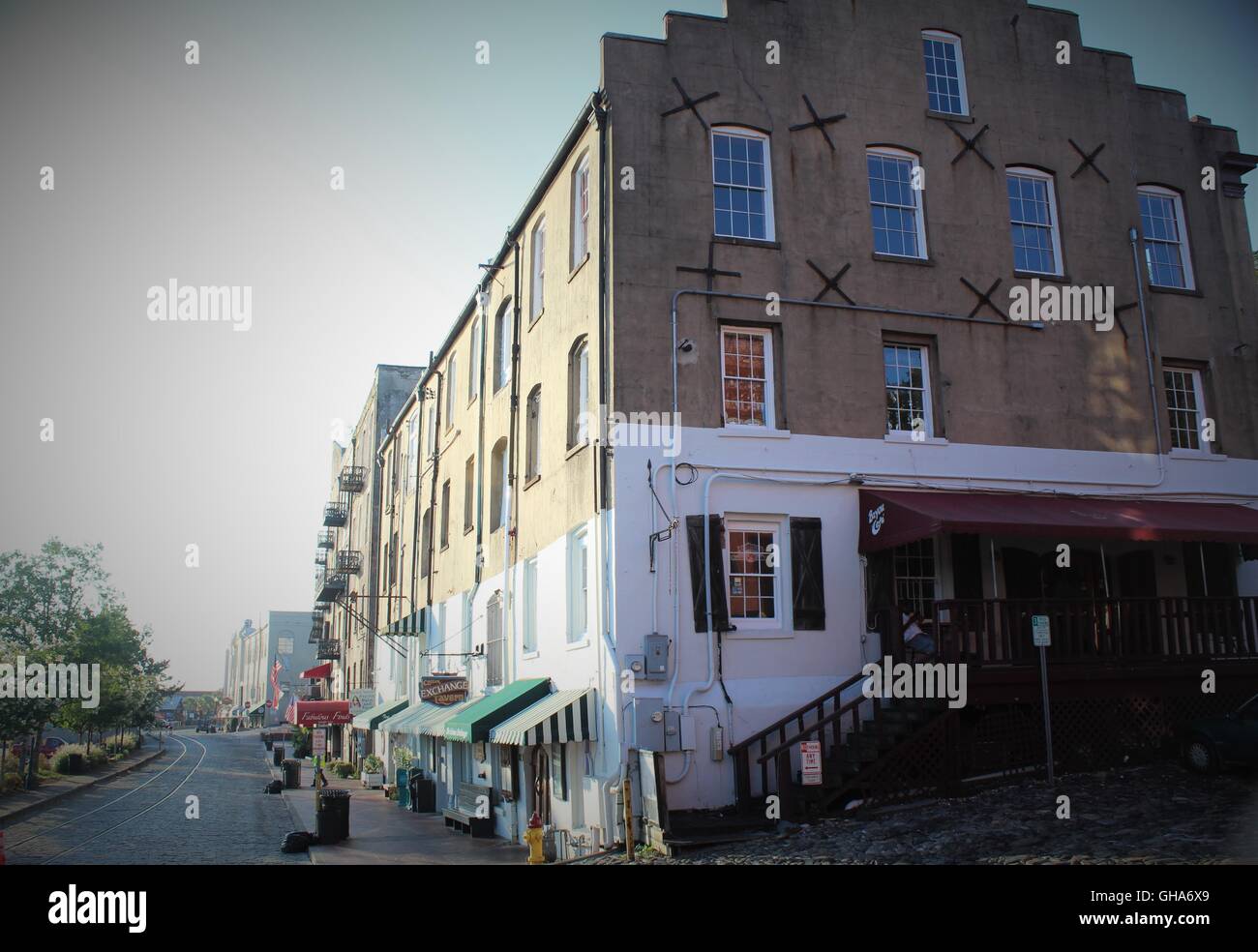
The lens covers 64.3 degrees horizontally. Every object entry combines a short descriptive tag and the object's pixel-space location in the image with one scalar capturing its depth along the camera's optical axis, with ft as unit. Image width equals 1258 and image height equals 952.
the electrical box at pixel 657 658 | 49.78
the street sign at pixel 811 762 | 46.65
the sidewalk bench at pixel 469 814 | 72.13
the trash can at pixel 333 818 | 68.54
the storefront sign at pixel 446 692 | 83.20
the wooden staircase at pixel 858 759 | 46.44
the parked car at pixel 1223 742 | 46.21
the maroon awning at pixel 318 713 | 124.36
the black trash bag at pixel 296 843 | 65.05
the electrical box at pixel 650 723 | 49.02
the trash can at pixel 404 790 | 97.14
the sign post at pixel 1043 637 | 46.42
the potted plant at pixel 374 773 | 123.13
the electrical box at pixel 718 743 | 49.65
